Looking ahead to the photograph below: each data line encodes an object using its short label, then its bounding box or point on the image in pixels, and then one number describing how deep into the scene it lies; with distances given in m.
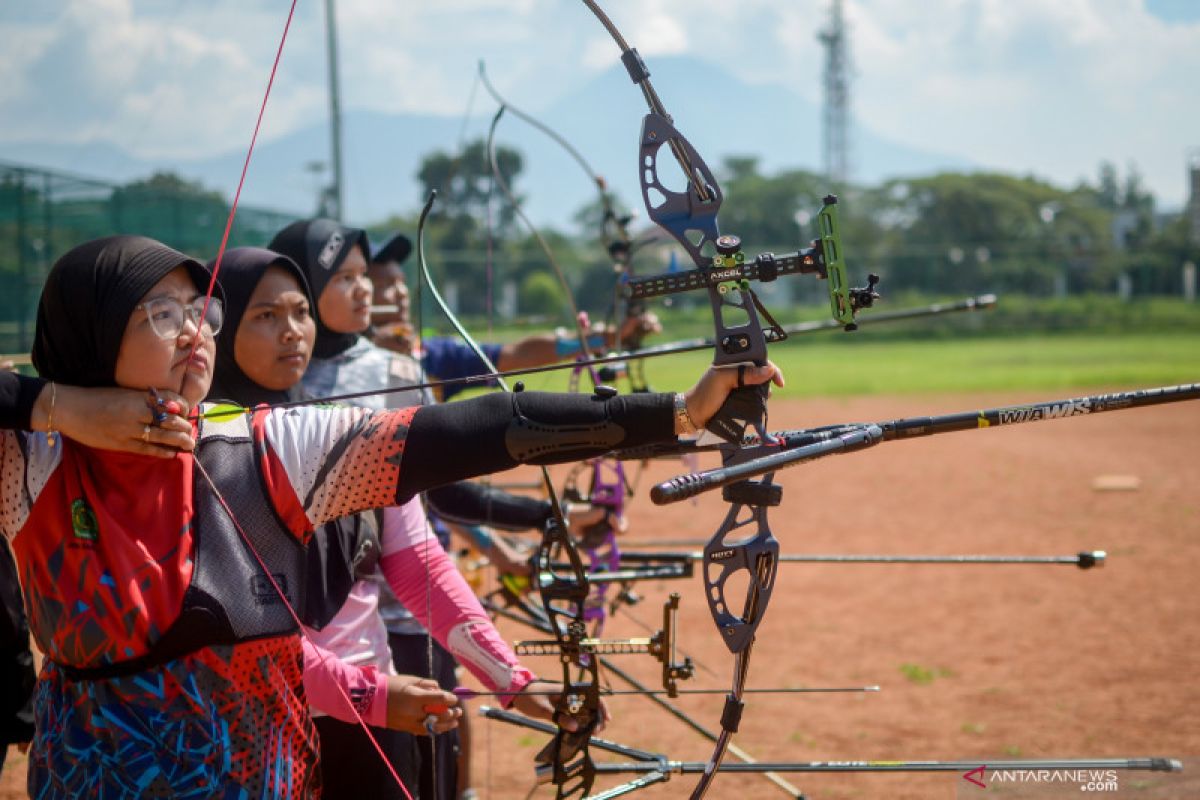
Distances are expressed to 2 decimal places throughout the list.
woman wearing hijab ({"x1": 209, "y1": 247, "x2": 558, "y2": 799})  2.46
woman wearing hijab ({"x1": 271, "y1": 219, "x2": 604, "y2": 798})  2.50
